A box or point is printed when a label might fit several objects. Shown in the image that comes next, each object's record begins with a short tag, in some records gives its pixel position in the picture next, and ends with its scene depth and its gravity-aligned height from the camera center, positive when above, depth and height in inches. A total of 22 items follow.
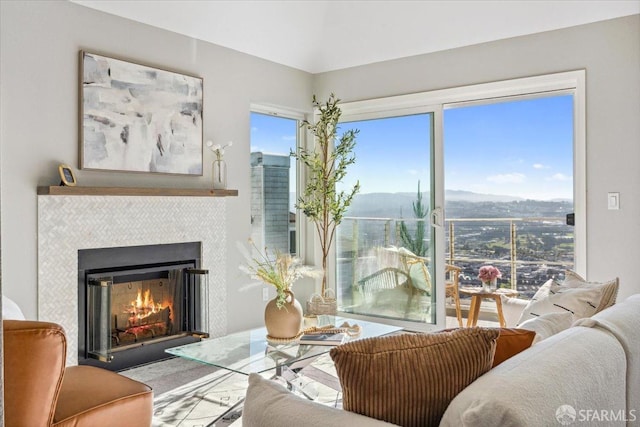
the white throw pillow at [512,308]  160.7 -27.7
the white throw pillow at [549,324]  66.6 -13.9
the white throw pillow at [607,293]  87.8 -12.6
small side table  185.8 -27.8
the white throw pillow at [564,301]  88.1 -14.5
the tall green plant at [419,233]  184.1 -5.4
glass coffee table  103.0 -27.9
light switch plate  144.5 +4.4
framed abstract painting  136.9 +27.9
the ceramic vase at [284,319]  116.3 -22.2
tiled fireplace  128.9 -6.1
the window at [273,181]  190.5 +13.6
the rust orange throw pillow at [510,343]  55.3 -13.2
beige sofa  41.1 -15.1
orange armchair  69.5 -22.9
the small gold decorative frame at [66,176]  128.8 +10.4
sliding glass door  184.4 -3.1
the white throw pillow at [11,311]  93.9 -16.8
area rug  114.1 -42.3
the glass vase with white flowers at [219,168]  168.7 +16.2
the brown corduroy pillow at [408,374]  45.1 -13.5
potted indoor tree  192.1 +17.0
